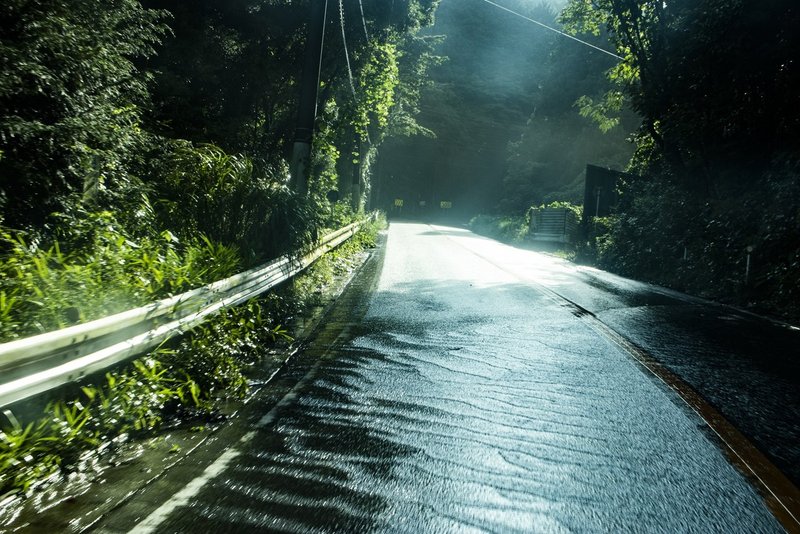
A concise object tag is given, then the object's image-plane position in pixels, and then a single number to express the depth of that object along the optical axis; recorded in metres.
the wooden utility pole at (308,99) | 11.24
